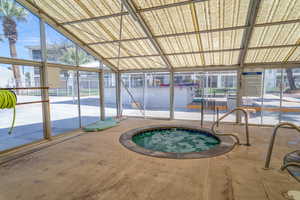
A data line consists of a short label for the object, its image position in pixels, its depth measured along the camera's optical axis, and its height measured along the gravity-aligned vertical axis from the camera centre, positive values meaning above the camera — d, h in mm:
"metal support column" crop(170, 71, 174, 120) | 7355 -237
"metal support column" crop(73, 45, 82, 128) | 5721 +418
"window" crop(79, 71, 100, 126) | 7195 -156
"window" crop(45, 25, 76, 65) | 4688 +1440
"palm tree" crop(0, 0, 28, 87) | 3799 +1833
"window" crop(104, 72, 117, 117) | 10795 -574
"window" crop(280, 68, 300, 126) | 7566 -31
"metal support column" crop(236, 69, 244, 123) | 6280 -60
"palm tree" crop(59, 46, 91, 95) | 5302 +1288
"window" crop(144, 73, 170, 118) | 13539 -215
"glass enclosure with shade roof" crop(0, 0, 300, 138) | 3795 +1825
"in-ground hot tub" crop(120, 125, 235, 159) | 3781 -1595
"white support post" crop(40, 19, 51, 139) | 4473 +195
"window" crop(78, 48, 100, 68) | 5938 +1316
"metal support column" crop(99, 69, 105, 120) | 7046 -110
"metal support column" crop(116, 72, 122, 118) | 8172 -75
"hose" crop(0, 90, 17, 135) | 3324 -163
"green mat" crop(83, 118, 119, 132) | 5732 -1321
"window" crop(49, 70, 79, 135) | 5482 -1292
